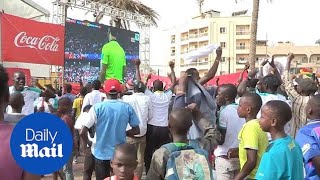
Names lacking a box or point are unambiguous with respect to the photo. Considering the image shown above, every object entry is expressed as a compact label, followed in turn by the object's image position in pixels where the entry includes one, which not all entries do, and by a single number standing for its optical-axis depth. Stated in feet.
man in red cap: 16.81
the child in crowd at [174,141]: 9.62
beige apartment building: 254.68
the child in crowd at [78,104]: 30.71
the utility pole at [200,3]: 230.07
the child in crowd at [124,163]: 10.15
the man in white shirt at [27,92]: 21.54
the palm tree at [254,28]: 58.49
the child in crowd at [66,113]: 20.49
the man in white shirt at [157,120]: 24.36
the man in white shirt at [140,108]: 23.07
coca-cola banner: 40.91
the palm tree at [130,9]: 90.39
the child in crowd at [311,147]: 11.25
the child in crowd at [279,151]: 9.71
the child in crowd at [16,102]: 14.44
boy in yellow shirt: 12.44
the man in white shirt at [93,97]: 24.88
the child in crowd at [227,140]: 14.88
